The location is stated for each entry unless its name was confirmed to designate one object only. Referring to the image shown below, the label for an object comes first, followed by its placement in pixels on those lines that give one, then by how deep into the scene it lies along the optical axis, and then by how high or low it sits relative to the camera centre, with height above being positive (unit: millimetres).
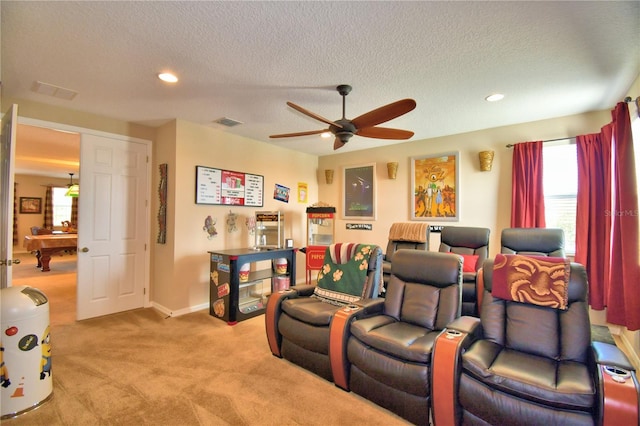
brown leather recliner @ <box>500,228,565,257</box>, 3154 -256
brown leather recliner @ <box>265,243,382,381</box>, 2461 -824
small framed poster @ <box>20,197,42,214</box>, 9237 +397
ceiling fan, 2261 +843
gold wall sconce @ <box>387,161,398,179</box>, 5086 +845
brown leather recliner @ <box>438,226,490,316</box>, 3123 -395
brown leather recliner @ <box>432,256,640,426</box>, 1433 -846
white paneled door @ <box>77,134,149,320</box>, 3701 -106
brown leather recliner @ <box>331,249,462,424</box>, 1906 -835
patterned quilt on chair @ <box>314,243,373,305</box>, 2814 -561
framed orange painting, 4531 +491
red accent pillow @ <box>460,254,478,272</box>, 3449 -529
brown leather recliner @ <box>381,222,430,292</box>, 4146 -297
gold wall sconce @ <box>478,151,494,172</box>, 4145 +826
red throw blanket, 1956 -428
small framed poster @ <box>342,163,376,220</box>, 5445 +488
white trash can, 1964 -933
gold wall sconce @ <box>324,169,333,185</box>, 5964 +864
